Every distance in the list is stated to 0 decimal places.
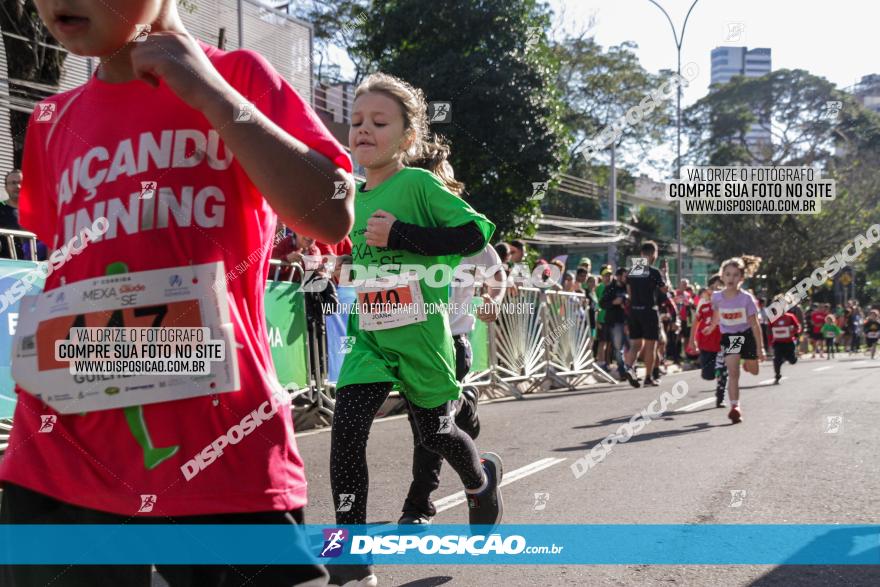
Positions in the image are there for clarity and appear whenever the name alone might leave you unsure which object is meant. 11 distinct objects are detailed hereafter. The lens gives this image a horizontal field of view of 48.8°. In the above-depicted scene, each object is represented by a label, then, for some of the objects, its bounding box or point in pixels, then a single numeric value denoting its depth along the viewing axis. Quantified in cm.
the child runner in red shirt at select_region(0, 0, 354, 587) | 173
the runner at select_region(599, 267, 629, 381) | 1678
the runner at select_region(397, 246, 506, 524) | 474
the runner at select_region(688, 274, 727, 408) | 1186
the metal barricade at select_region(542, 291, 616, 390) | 1491
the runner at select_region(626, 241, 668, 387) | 1498
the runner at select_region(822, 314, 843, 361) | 3506
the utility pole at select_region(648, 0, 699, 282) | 2838
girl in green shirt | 377
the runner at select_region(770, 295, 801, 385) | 1760
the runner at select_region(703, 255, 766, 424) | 1124
